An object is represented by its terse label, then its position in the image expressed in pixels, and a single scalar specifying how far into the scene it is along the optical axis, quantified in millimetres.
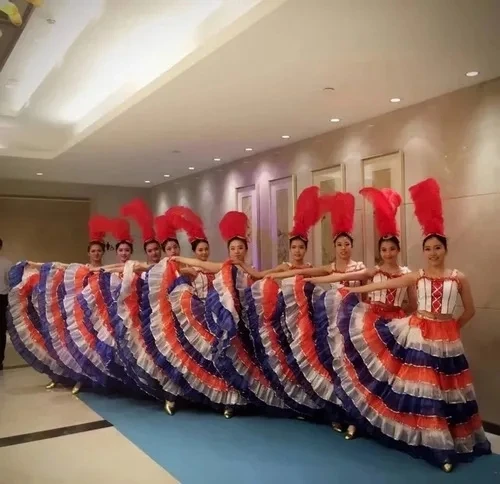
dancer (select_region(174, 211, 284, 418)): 3910
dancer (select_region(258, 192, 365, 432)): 3629
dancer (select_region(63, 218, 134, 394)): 4520
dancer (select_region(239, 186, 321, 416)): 3848
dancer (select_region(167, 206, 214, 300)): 4457
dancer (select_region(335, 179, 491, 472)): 3117
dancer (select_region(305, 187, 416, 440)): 3769
